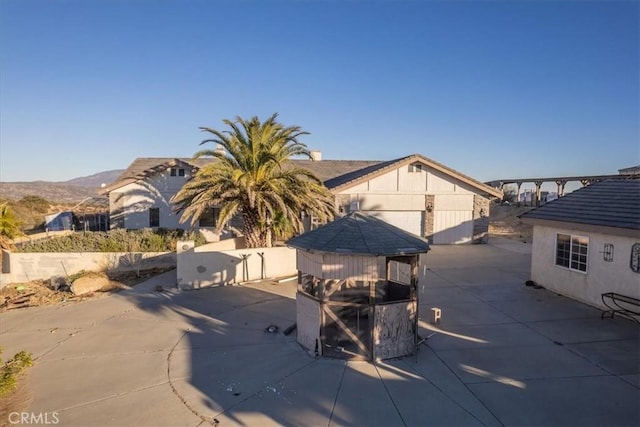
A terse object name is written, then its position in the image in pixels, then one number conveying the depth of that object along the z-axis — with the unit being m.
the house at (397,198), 21.33
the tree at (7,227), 16.30
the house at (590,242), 9.41
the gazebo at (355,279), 6.86
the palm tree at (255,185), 13.96
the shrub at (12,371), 5.39
